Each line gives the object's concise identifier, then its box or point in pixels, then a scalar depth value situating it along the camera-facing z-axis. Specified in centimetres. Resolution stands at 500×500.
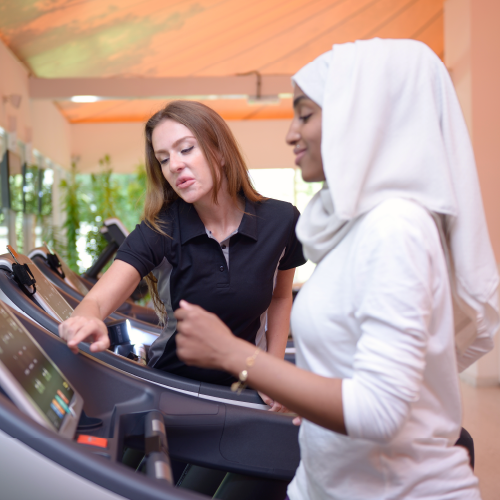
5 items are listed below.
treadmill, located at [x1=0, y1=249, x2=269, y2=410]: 125
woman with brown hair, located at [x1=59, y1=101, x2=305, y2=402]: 136
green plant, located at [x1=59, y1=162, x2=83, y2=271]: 682
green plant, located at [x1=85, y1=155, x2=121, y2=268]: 702
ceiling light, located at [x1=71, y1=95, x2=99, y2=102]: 667
